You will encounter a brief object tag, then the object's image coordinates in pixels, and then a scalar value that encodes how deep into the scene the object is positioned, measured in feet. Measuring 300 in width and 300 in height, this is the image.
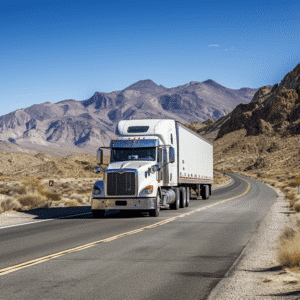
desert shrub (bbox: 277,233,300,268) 27.89
